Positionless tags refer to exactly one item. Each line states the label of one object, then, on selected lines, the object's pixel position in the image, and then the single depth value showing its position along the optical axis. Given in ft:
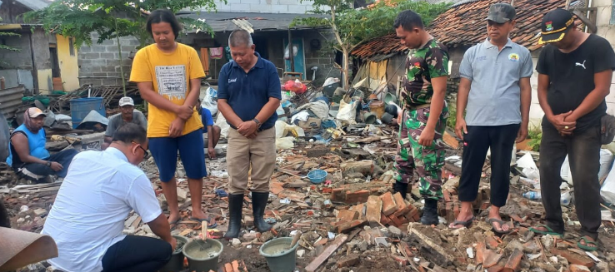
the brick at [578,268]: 11.81
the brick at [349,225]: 14.55
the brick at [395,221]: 15.10
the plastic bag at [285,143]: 31.53
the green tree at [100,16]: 40.01
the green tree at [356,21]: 53.36
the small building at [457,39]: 32.86
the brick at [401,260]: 12.52
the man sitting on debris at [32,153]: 22.25
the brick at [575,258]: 12.13
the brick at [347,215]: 15.08
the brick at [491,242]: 13.06
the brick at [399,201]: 15.19
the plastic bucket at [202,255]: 12.19
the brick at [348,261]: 12.47
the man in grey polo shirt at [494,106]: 13.47
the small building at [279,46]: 61.77
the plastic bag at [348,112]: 39.34
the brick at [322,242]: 14.05
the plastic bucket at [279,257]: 12.12
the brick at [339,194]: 17.85
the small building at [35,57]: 61.93
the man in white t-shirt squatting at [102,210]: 10.28
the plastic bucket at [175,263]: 12.43
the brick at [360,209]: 15.15
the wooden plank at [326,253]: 12.60
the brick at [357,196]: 17.67
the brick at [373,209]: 14.91
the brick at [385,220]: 15.06
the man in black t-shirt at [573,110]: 12.34
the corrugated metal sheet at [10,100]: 44.21
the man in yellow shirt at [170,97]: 14.56
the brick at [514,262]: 11.75
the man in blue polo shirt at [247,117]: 14.51
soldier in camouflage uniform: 13.94
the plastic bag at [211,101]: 43.42
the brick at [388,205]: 15.05
